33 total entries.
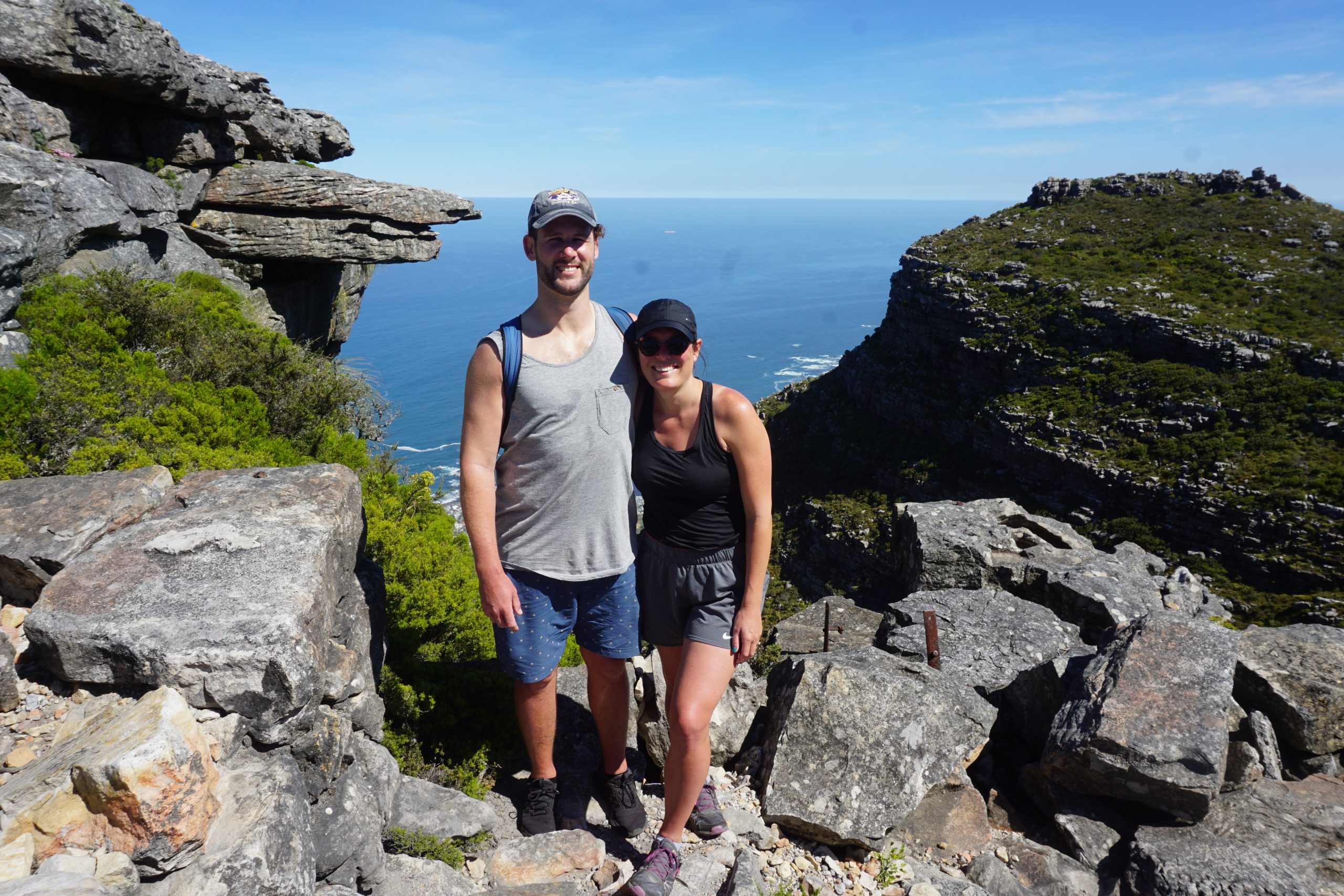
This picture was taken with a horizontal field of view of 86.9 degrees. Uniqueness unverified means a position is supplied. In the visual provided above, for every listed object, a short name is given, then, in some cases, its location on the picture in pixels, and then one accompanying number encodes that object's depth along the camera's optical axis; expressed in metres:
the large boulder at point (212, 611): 2.64
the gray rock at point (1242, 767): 3.96
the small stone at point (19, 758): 2.49
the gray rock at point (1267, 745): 4.05
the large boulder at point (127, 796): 2.17
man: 3.27
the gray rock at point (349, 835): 2.91
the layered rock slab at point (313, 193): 15.01
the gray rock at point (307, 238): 14.69
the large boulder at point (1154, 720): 3.71
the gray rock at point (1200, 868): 3.31
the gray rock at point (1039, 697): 4.57
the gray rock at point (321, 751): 2.88
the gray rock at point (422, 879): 3.18
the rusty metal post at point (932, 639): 5.10
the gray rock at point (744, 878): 3.30
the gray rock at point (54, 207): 8.17
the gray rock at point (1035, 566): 6.00
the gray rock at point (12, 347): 6.52
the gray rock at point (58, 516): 3.11
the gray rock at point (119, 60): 10.78
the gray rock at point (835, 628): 5.82
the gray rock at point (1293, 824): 3.51
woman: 3.31
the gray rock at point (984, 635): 5.11
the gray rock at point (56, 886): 1.90
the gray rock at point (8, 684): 2.66
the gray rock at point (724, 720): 4.26
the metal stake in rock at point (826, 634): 5.75
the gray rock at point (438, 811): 3.62
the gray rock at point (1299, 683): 4.16
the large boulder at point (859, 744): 3.79
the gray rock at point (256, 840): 2.26
